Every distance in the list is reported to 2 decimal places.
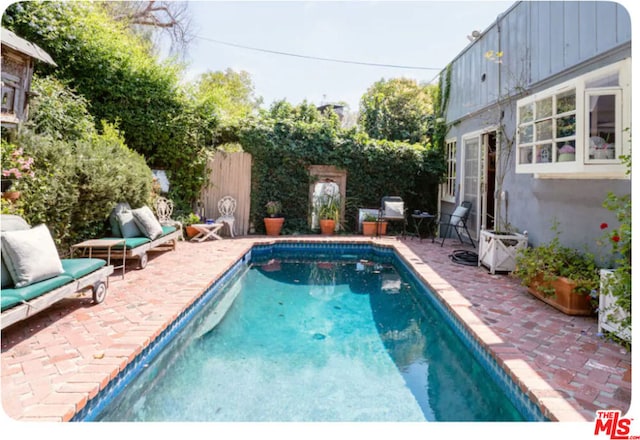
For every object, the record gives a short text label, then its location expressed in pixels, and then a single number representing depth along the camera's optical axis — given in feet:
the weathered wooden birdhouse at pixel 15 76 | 15.21
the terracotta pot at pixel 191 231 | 27.63
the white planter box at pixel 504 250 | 18.03
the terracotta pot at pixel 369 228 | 31.42
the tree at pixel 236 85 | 67.87
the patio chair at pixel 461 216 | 25.43
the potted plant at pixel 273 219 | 30.42
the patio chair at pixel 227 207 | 30.50
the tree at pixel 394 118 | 45.88
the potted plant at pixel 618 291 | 9.11
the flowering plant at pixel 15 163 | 13.01
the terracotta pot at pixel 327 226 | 31.07
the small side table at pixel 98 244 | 15.46
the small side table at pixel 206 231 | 26.78
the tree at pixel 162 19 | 41.57
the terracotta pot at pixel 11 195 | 12.81
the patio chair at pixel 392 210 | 30.94
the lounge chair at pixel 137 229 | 17.60
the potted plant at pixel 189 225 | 27.66
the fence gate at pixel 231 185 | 30.71
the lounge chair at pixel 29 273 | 9.19
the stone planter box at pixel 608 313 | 9.89
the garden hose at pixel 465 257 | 20.65
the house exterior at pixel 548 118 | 12.73
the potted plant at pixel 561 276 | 12.59
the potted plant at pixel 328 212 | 31.19
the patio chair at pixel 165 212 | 24.72
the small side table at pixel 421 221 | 32.10
